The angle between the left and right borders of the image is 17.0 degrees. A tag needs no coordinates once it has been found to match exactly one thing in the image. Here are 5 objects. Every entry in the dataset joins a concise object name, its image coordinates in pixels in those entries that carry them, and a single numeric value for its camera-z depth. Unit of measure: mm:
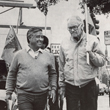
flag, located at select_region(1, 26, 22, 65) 9605
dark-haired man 5227
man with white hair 5367
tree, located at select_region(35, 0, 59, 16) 15156
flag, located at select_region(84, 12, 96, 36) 6679
